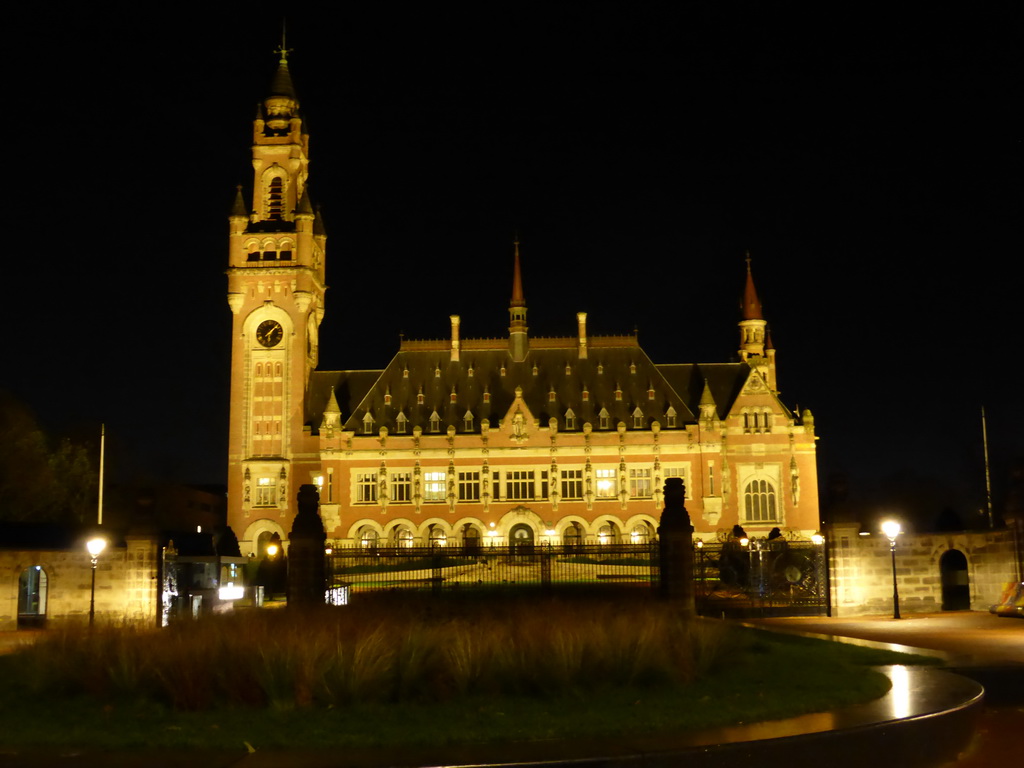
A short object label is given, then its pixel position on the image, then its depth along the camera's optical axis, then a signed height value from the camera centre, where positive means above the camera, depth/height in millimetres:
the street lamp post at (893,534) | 29359 -654
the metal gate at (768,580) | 32031 -2136
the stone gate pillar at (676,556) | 25781 -1000
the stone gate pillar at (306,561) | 25922 -993
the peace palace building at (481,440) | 70188 +4872
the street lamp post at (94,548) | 27997 -662
